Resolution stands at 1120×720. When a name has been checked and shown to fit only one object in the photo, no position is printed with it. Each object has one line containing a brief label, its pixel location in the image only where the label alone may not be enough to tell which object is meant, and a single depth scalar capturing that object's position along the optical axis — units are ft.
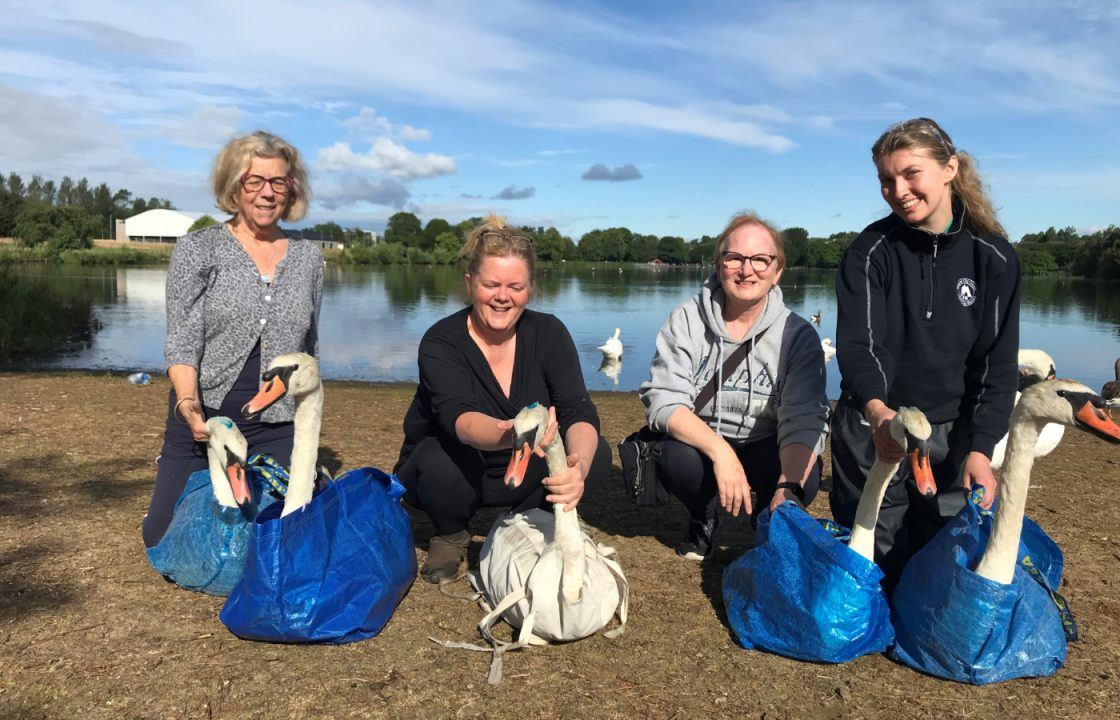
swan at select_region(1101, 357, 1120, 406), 32.37
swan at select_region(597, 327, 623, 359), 58.44
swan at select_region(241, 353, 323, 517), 11.65
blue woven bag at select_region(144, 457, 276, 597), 12.52
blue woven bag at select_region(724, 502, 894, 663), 10.91
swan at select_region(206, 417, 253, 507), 11.59
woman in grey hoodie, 14.07
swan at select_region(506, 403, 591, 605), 10.64
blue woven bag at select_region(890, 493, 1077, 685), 10.34
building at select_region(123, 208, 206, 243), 409.90
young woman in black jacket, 12.92
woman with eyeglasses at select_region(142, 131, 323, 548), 14.30
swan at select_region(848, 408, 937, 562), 9.94
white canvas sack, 11.33
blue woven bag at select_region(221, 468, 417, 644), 11.01
